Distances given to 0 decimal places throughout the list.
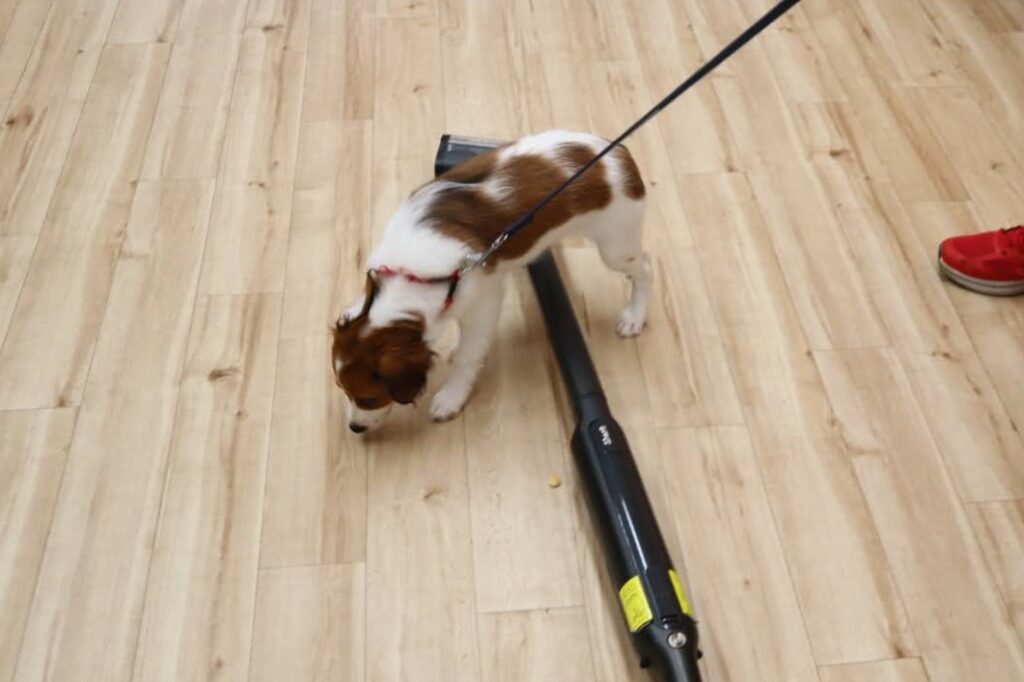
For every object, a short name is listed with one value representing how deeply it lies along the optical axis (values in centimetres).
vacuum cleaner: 140
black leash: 159
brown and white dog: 156
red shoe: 204
